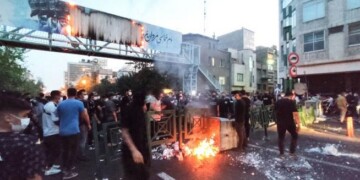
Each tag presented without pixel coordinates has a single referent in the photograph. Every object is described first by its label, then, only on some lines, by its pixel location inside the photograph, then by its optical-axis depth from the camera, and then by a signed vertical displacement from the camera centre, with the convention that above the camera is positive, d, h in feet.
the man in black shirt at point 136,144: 12.07 -2.38
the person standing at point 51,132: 20.01 -2.99
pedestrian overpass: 42.83 +10.72
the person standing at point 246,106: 29.50 -1.79
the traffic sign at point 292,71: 36.60 +2.39
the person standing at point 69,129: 18.88 -2.61
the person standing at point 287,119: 24.44 -2.59
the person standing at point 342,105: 48.08 -2.73
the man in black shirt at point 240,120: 27.95 -3.05
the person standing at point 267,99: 51.98 -1.79
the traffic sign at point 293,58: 36.80 +4.12
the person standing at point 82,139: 23.99 -4.25
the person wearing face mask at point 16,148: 6.32 -1.33
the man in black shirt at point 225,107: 46.65 -3.04
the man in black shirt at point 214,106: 49.04 -3.00
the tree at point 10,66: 85.71 +7.89
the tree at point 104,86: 152.11 +2.13
